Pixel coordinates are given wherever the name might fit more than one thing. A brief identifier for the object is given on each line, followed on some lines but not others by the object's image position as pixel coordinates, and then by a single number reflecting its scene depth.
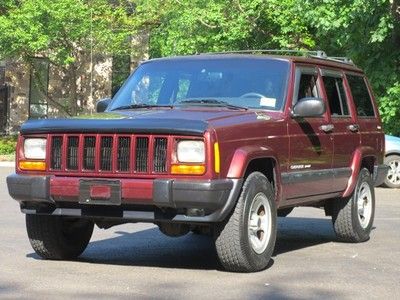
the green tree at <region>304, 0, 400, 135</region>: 18.56
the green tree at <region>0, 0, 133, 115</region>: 28.61
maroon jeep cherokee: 6.88
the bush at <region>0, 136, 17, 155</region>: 29.91
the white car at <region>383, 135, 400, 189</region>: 18.05
